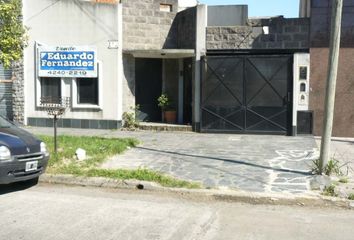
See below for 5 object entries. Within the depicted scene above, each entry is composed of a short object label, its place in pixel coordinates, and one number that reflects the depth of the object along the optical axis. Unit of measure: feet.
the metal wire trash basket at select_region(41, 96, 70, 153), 36.61
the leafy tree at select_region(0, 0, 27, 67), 40.98
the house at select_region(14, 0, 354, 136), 52.21
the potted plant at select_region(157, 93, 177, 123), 58.18
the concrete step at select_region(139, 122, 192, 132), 55.26
